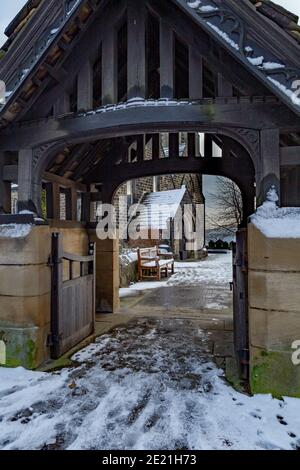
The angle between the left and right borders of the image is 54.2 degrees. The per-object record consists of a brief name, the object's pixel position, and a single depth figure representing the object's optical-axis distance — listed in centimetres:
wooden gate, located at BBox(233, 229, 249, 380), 378
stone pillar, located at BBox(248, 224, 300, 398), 332
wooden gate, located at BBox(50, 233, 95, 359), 443
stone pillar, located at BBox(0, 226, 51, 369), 408
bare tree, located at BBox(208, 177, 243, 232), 2379
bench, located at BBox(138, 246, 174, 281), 1248
